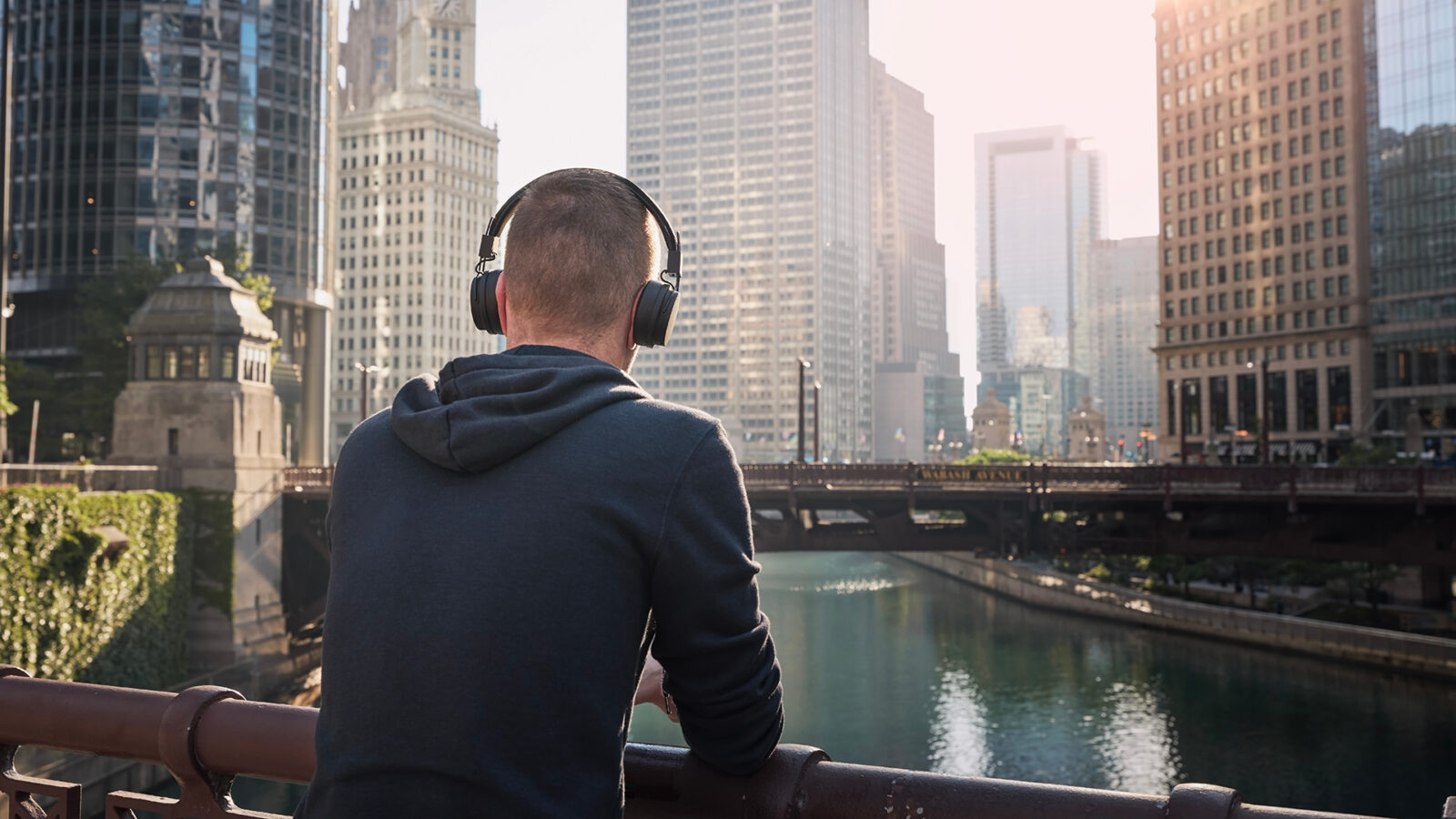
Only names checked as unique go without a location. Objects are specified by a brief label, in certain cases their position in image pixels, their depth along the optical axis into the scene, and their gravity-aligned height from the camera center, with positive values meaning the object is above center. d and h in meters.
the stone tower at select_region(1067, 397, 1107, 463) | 150.38 +1.43
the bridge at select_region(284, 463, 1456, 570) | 31.61 -2.08
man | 2.03 -0.29
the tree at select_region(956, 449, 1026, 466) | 104.44 -1.22
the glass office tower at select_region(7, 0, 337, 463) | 57.59 +16.43
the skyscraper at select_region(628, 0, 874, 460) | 181.38 +42.73
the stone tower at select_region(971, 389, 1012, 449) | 171.00 +3.05
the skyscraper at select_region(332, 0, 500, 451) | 125.50 +25.44
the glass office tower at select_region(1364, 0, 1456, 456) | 82.56 +17.88
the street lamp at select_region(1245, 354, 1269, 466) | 45.90 +1.60
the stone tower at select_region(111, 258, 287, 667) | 34.53 +1.17
